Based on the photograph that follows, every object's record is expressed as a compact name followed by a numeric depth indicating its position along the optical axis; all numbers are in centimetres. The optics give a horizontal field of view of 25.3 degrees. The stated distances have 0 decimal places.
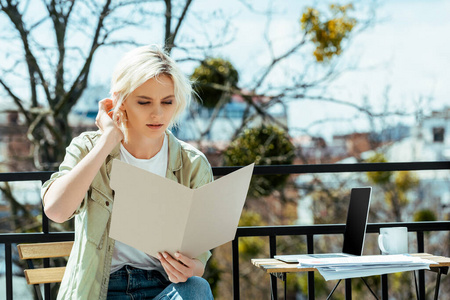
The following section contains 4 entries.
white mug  347
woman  300
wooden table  323
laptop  350
